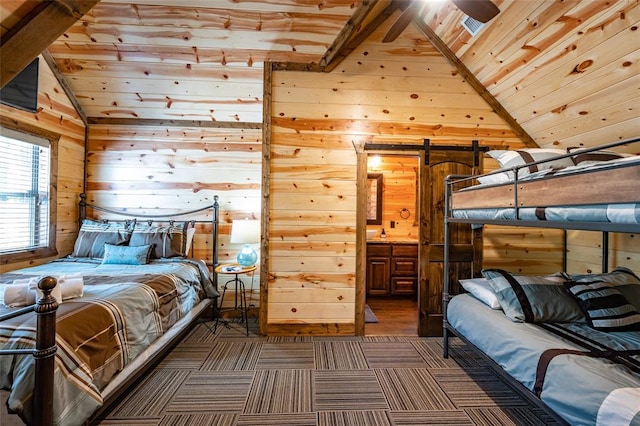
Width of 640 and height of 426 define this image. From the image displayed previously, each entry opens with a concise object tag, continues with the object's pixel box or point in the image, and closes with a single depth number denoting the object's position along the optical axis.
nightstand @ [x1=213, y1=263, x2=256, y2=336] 3.12
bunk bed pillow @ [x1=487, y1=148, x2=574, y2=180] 2.34
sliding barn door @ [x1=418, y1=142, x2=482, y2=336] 3.19
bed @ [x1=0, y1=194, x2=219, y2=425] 1.36
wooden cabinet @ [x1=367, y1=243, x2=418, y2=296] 4.46
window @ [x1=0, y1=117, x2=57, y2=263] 2.78
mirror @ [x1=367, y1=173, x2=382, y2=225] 5.01
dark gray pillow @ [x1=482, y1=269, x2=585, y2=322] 2.02
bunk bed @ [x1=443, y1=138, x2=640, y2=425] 1.25
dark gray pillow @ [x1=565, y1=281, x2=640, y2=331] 1.89
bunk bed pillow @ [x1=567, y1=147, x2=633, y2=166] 2.21
